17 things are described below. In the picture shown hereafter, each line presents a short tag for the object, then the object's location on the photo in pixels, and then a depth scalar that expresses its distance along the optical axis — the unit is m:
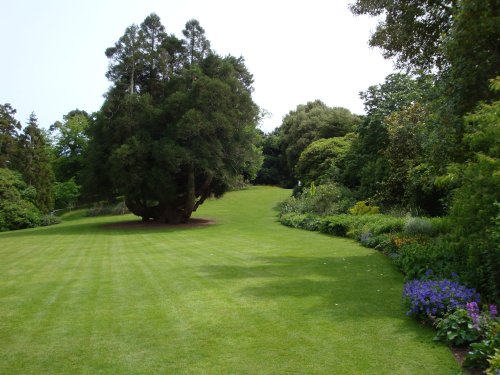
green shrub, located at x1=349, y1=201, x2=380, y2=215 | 19.17
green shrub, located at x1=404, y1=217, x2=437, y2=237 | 11.92
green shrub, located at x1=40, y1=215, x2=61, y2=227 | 34.47
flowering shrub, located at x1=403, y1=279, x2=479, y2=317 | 5.79
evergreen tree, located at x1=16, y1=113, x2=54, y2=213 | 40.09
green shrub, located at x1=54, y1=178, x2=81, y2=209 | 46.00
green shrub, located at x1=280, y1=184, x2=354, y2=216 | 22.66
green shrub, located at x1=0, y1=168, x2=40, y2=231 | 31.83
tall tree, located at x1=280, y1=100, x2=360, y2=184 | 45.62
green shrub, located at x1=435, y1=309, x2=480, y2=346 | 5.11
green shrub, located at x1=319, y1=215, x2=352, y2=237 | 17.36
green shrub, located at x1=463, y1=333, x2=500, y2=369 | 4.43
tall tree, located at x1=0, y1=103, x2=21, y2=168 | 39.48
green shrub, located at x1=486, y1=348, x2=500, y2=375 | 3.86
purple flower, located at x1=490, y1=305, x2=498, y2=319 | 5.17
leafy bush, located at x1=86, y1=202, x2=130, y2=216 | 40.31
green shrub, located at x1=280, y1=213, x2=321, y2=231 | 20.65
